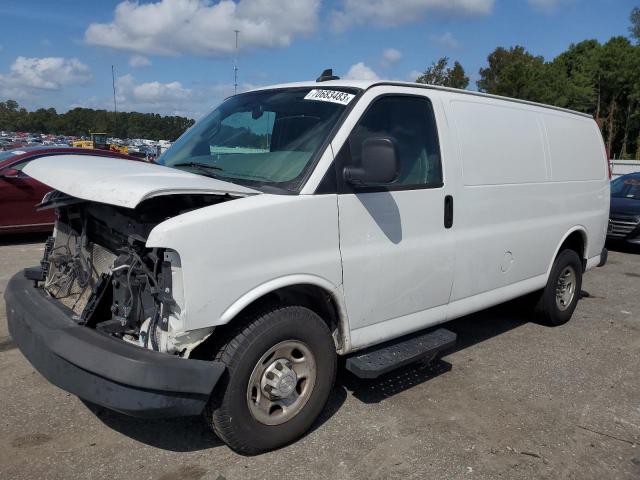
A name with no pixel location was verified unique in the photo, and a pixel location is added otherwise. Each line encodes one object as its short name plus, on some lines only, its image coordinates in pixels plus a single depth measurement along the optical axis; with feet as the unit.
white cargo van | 9.07
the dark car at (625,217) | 35.32
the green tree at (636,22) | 201.98
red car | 29.35
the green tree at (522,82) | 116.78
